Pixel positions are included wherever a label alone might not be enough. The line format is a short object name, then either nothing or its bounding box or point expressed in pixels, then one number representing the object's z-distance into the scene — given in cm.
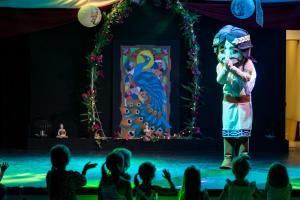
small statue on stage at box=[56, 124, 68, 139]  1100
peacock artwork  1104
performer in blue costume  816
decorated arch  1091
